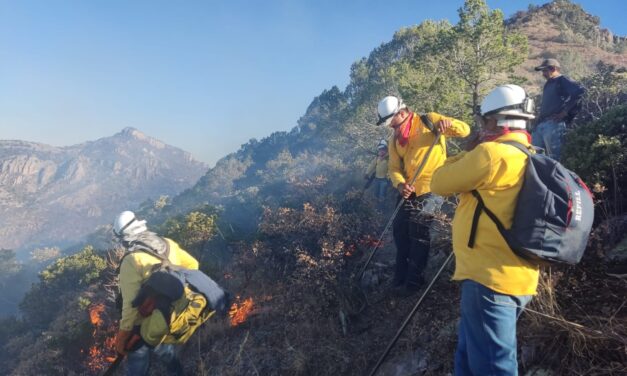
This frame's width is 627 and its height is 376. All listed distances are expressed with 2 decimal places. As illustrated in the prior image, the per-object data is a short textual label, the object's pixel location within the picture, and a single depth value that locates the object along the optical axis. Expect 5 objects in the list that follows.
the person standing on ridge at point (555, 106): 5.47
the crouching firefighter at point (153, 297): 4.20
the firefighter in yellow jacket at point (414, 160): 4.38
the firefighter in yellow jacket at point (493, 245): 2.18
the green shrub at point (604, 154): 4.50
